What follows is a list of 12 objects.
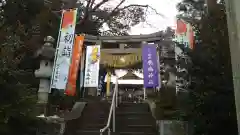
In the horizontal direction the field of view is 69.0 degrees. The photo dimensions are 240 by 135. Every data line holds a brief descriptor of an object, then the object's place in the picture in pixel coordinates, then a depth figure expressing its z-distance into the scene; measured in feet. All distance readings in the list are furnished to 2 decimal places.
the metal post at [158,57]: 25.83
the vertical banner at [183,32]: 19.95
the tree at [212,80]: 9.88
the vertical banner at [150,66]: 24.83
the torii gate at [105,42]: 20.49
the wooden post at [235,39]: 5.95
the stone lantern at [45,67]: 20.20
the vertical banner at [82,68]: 30.22
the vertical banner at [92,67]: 25.34
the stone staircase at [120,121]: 16.33
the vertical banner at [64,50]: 20.58
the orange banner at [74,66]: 23.07
